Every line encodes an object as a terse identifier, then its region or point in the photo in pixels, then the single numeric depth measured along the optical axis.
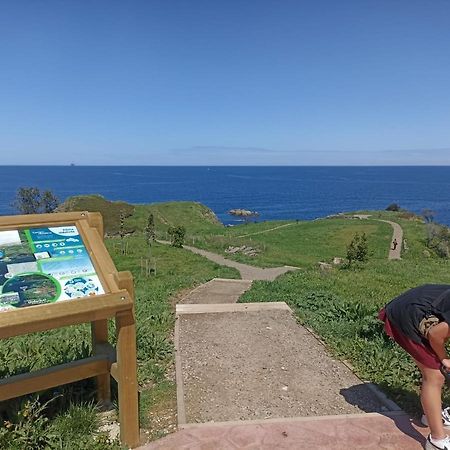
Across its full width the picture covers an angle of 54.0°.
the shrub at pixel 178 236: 27.33
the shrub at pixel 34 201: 61.96
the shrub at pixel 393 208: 68.94
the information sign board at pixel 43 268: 3.48
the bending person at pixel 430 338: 3.57
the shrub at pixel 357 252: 17.41
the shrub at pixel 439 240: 30.95
